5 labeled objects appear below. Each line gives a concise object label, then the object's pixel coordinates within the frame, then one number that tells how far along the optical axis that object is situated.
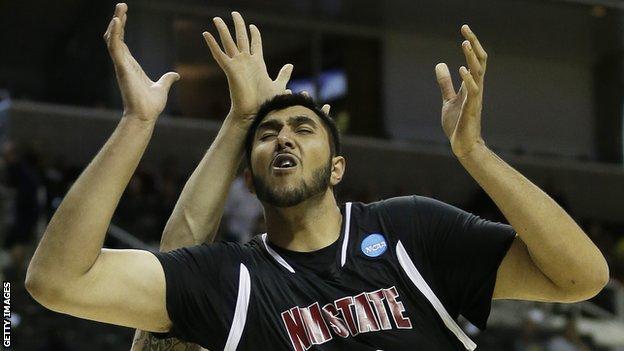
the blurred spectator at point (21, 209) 11.07
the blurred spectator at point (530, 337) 11.84
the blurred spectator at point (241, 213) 12.91
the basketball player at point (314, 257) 3.41
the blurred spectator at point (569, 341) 11.86
